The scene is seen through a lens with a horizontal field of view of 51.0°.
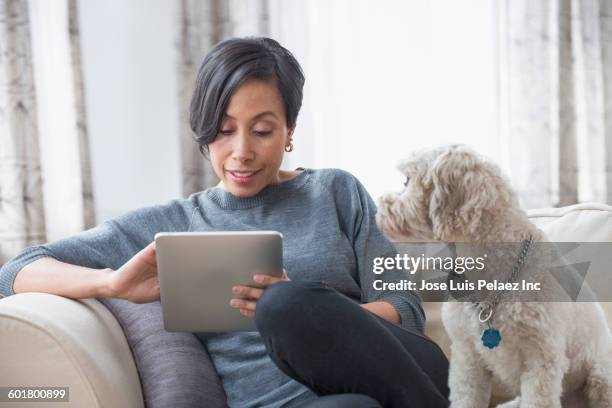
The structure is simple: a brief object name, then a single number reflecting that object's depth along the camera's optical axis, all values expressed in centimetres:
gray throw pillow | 117
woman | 120
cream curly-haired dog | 108
